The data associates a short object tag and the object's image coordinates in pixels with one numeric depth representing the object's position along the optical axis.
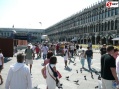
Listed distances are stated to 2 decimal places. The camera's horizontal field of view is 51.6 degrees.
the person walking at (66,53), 9.25
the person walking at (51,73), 3.43
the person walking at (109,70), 3.25
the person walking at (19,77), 2.76
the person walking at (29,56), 7.37
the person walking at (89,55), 8.44
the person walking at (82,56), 8.74
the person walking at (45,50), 11.20
